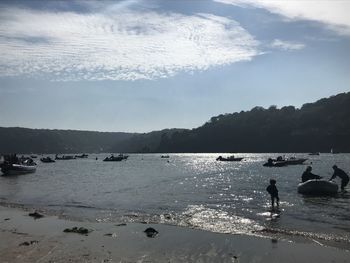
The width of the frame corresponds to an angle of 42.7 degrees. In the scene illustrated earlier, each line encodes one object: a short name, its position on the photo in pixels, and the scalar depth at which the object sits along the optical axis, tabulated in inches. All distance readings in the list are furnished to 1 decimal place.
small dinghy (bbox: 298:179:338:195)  1397.6
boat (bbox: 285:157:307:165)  4022.1
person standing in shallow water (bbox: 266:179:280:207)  1128.2
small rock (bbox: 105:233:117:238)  762.7
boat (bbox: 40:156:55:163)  5802.2
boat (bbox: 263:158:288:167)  3636.8
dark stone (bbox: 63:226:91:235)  790.5
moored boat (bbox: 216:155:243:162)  5294.8
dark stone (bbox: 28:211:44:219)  994.7
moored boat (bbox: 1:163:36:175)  2787.9
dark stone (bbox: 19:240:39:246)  687.1
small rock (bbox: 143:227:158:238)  763.4
